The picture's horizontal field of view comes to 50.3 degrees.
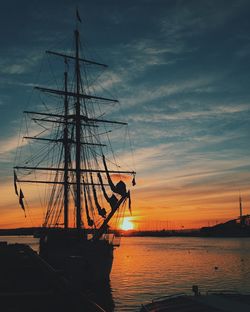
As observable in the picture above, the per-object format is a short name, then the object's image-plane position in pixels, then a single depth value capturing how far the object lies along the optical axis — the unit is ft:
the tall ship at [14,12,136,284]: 91.00
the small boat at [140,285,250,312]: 44.61
